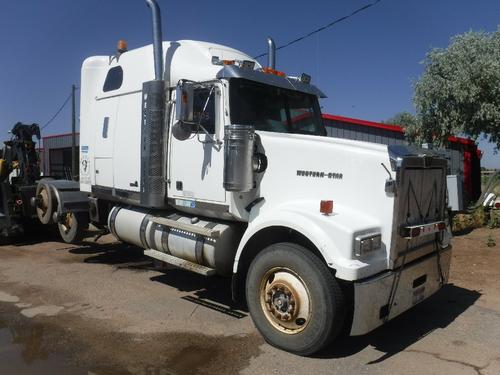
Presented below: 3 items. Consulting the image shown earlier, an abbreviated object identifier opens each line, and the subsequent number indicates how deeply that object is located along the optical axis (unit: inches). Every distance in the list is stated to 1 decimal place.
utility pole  925.8
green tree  446.0
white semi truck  165.3
